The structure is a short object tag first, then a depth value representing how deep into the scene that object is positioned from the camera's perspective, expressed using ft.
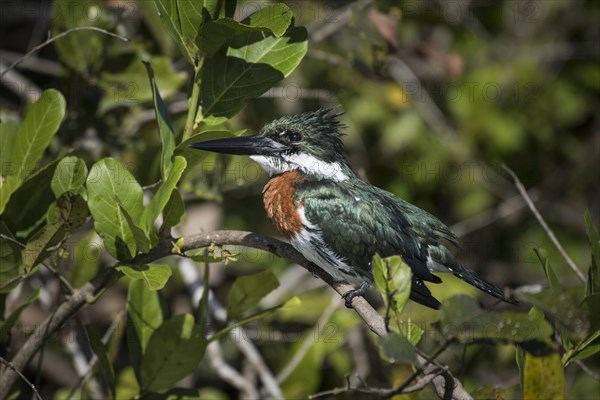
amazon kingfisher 20.97
